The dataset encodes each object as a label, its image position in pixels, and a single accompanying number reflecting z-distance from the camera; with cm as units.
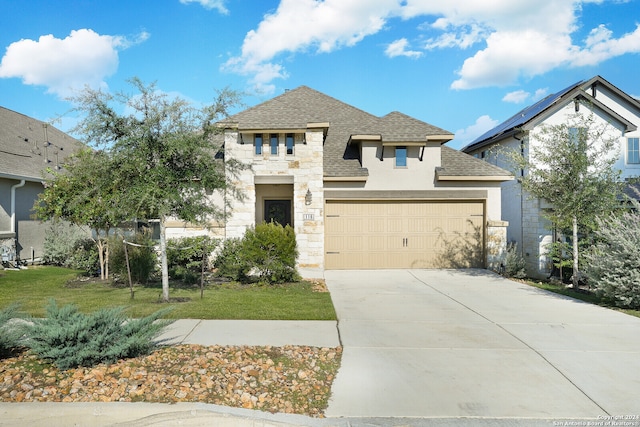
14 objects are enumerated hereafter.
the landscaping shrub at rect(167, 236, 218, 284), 1188
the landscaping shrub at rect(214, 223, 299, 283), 1071
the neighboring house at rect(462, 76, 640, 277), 1387
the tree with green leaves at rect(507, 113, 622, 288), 1068
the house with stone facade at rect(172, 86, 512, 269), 1362
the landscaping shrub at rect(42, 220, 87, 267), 1504
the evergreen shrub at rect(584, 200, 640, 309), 834
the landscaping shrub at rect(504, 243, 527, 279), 1295
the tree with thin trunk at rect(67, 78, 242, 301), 800
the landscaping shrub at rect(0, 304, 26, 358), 480
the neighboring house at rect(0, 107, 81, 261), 1432
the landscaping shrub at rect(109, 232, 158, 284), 1101
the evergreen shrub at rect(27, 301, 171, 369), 441
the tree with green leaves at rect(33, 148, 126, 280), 834
